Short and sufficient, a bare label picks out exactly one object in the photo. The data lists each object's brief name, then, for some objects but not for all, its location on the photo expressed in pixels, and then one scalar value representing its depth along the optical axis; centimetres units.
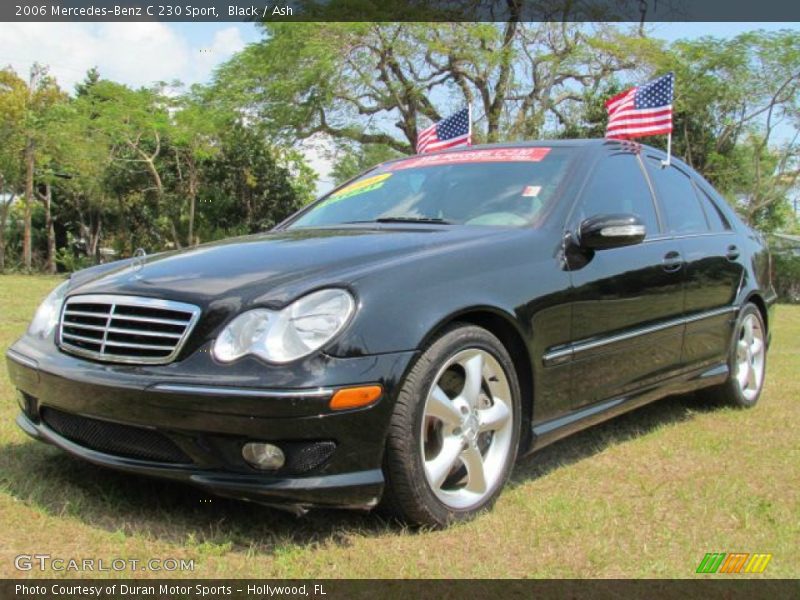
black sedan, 255
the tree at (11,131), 2784
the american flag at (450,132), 1010
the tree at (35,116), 2794
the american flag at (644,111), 668
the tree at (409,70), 2097
